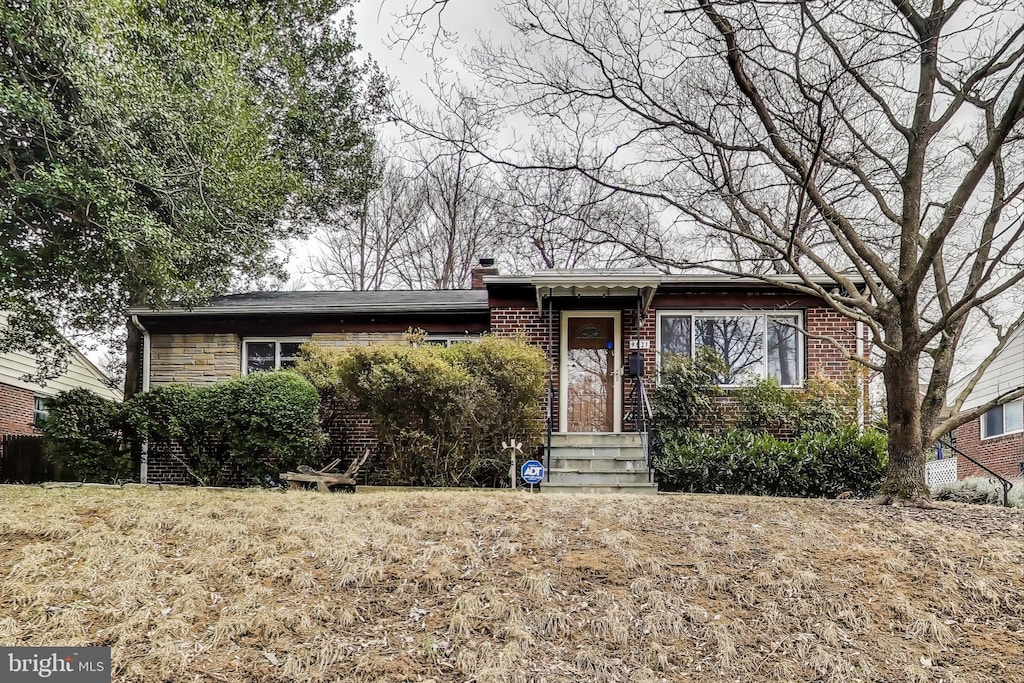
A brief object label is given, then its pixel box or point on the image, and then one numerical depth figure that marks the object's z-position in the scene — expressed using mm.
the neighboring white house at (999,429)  15914
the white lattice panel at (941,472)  15679
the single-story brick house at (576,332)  12078
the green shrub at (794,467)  10078
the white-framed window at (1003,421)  15945
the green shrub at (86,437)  10344
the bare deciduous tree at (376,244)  22484
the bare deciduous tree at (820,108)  7246
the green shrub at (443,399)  10102
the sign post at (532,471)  9672
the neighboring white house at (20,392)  16234
